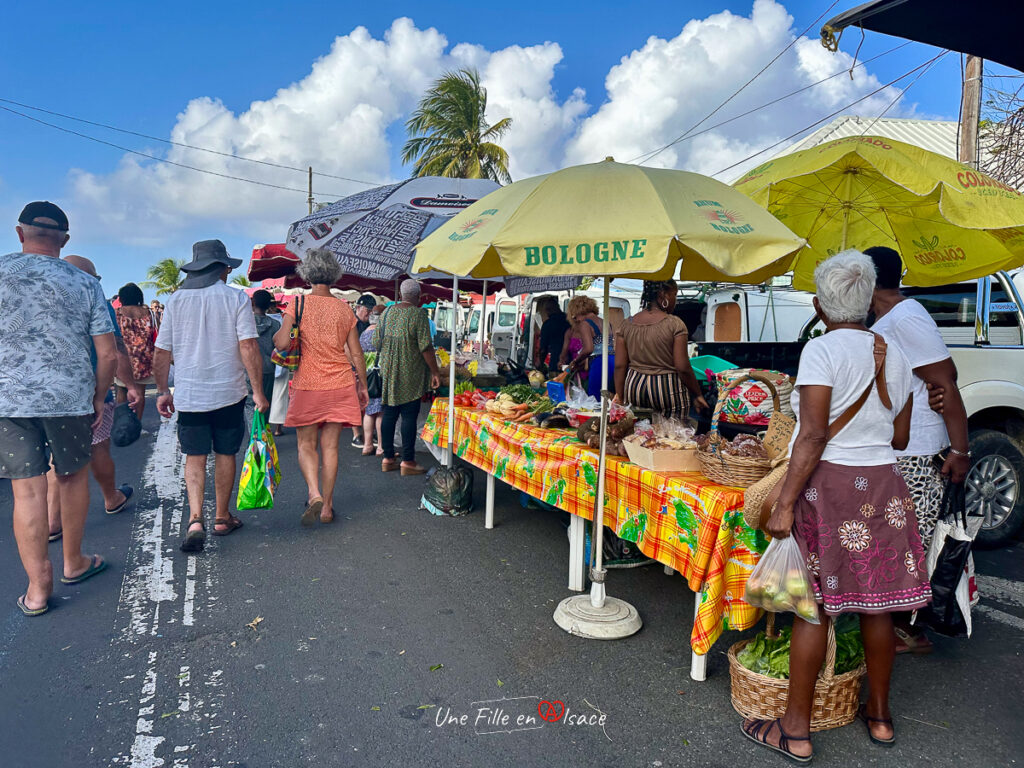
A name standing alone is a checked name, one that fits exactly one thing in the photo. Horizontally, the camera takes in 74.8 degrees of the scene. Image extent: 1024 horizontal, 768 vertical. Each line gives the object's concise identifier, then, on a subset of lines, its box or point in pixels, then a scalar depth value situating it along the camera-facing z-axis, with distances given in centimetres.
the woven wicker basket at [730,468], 306
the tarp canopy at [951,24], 262
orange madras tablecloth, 301
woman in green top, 668
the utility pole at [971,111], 926
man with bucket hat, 477
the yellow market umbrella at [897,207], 401
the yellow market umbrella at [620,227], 296
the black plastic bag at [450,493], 579
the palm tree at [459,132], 2506
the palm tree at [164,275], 4541
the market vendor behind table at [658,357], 452
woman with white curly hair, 252
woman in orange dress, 524
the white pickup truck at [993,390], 509
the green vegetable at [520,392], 564
